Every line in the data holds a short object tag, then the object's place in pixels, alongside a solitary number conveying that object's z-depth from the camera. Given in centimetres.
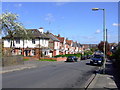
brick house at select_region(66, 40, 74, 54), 7115
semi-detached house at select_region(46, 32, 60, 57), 4584
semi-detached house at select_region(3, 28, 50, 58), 4026
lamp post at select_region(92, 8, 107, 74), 1346
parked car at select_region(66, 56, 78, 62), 3363
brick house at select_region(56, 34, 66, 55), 5647
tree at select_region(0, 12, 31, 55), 2477
